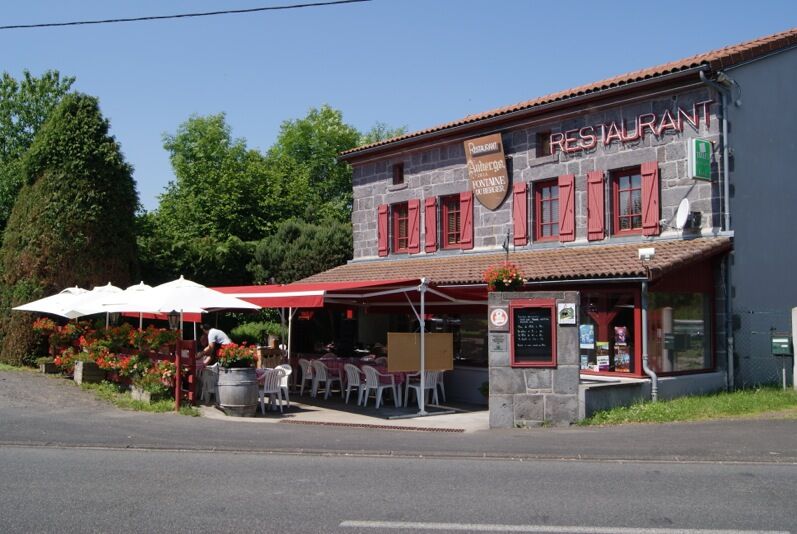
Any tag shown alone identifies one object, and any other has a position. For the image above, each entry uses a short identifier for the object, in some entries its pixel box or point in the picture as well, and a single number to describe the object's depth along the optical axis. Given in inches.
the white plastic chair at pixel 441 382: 626.3
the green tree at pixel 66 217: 845.8
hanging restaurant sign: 754.2
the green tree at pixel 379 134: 2224.4
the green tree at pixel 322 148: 1968.5
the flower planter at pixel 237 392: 528.4
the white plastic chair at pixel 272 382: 556.7
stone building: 569.9
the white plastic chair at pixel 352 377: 610.8
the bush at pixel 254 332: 1061.8
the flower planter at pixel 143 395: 567.6
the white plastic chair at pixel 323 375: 648.4
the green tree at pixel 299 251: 1164.5
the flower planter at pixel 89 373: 668.7
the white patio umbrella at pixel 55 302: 711.7
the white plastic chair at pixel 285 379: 565.3
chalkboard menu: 492.1
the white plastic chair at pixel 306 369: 666.2
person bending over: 614.5
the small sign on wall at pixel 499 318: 500.7
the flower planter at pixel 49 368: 761.6
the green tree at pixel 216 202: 1312.7
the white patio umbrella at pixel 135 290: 658.2
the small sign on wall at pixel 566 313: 488.7
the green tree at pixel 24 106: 1579.7
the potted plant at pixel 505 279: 511.5
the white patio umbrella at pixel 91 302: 664.4
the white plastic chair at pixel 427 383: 600.7
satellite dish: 604.1
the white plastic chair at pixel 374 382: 594.3
